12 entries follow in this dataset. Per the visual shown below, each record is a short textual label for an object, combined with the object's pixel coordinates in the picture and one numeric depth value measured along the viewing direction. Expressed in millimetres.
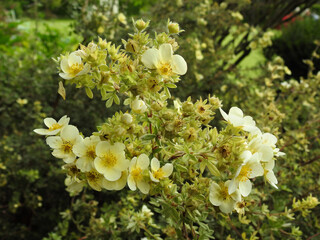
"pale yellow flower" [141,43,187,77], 547
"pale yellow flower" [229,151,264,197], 519
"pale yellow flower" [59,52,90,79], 580
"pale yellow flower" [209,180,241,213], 563
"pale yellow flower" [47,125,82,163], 576
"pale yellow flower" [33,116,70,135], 593
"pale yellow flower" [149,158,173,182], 569
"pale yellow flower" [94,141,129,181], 537
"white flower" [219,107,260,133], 565
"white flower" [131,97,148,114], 581
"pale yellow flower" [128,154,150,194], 556
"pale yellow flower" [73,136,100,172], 551
